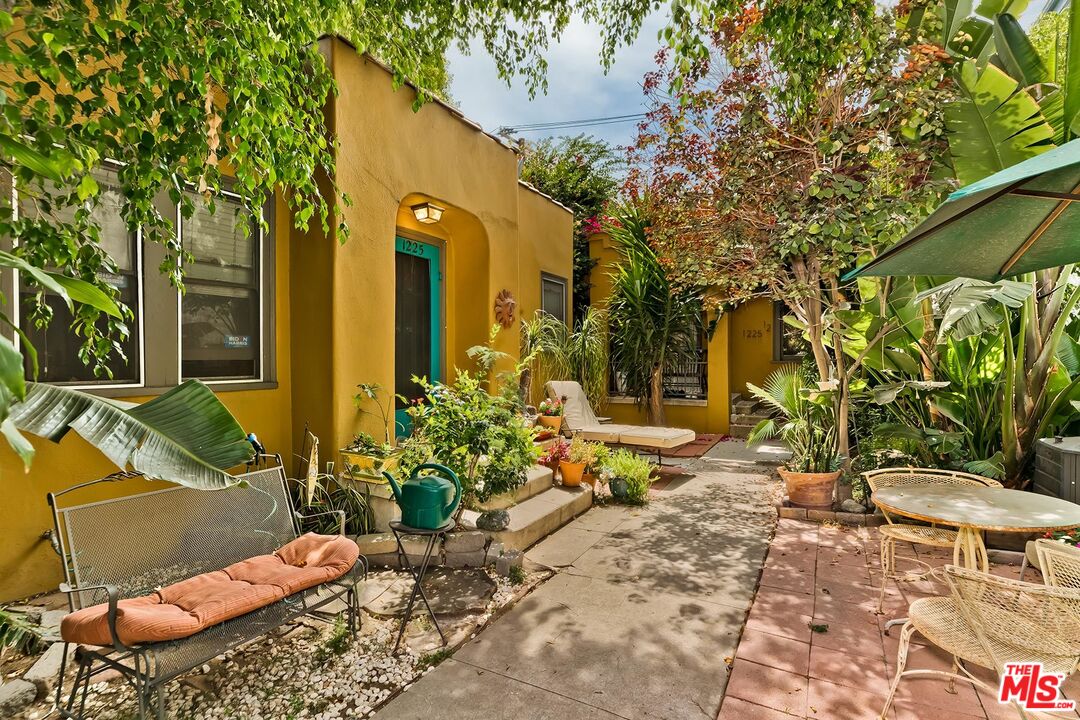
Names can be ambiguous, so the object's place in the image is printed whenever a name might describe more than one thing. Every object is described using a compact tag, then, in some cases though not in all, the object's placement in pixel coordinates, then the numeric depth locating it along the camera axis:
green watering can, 3.36
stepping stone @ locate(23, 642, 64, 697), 2.79
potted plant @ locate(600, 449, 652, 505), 6.40
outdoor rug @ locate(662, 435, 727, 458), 9.23
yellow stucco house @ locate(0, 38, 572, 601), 3.71
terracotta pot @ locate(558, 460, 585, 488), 6.42
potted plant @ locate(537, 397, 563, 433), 7.67
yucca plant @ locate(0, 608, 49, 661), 2.21
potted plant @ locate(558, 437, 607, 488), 6.43
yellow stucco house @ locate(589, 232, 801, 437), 10.73
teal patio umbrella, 2.46
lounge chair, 7.79
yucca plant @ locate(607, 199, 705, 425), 10.07
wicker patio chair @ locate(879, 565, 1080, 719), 2.10
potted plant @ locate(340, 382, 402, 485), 4.75
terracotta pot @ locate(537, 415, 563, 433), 7.65
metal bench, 2.51
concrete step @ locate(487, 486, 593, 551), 4.79
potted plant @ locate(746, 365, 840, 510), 5.86
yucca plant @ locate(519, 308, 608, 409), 8.54
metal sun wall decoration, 7.39
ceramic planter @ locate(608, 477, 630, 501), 6.41
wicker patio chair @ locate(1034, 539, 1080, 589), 2.54
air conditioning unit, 4.29
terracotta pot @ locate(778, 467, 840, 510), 5.82
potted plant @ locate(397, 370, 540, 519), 4.40
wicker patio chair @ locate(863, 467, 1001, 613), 3.81
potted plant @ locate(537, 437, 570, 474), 6.71
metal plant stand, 3.28
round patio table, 3.04
